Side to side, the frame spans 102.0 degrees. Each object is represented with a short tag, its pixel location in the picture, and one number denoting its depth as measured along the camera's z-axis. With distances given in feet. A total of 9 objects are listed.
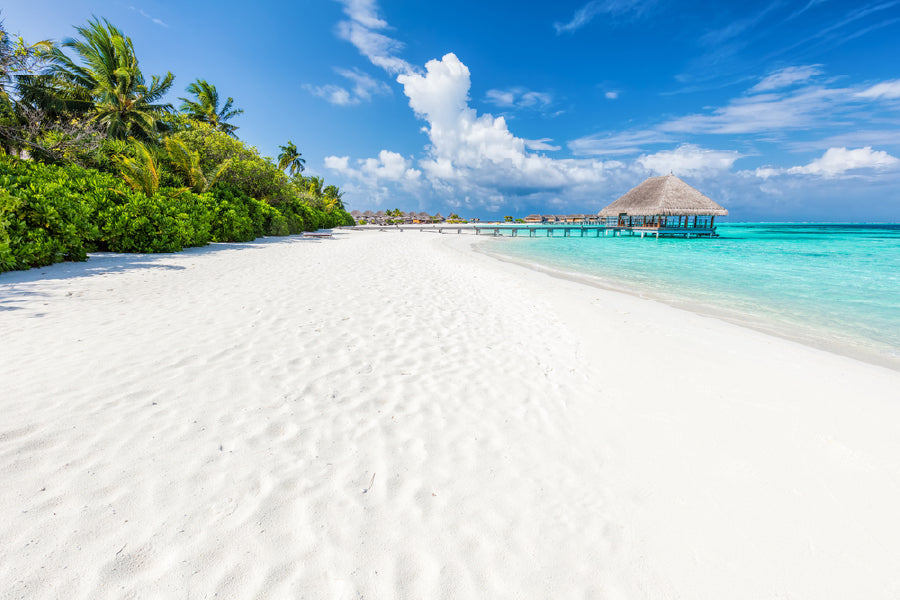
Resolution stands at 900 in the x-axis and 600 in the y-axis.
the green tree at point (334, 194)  173.23
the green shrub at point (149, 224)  31.65
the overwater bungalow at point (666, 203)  112.88
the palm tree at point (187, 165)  50.52
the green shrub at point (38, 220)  21.77
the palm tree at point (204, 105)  91.81
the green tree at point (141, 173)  38.32
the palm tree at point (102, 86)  62.23
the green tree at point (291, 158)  144.69
